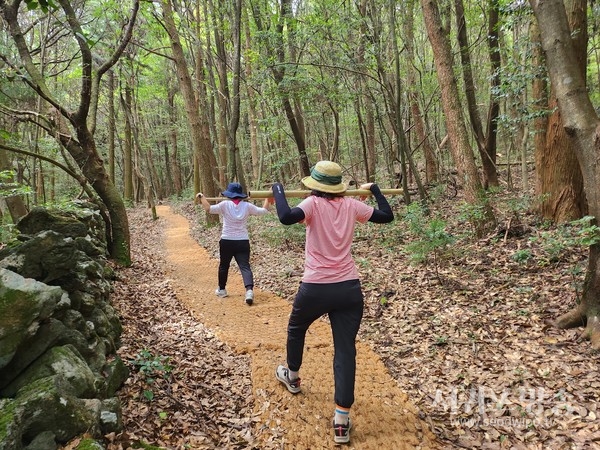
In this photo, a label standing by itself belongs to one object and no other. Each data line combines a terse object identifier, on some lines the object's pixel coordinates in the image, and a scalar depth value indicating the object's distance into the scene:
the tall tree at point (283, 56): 12.32
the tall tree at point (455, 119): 8.52
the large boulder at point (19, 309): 2.83
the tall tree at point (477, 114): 11.80
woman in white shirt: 7.45
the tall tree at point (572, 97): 4.15
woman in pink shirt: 3.57
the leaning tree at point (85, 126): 7.76
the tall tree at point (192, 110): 14.34
